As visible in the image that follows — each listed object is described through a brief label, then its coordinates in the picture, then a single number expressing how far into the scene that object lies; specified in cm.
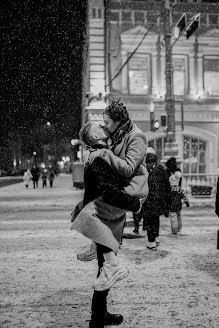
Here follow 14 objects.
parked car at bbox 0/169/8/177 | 7906
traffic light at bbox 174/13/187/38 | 1637
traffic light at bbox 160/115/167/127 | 1728
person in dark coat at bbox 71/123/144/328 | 339
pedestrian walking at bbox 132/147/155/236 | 870
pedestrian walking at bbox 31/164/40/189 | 3156
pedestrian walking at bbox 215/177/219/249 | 561
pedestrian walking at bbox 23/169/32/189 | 3076
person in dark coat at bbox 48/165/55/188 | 3059
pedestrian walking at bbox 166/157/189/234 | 898
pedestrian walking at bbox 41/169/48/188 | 3225
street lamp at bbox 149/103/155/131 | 2070
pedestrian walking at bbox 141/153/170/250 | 738
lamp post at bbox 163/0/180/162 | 1525
